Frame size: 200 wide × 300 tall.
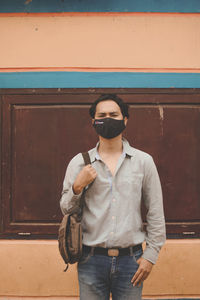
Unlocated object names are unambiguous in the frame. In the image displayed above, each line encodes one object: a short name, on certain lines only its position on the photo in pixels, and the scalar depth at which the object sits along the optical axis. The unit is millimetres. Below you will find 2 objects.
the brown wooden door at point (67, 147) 3467
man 1885
